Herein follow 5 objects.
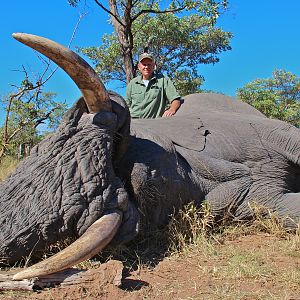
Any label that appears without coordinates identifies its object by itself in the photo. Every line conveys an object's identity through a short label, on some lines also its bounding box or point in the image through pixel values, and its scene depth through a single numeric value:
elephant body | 3.05
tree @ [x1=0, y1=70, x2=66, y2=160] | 15.08
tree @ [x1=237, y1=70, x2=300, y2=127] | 15.58
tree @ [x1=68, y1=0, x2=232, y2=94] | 18.95
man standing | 6.04
